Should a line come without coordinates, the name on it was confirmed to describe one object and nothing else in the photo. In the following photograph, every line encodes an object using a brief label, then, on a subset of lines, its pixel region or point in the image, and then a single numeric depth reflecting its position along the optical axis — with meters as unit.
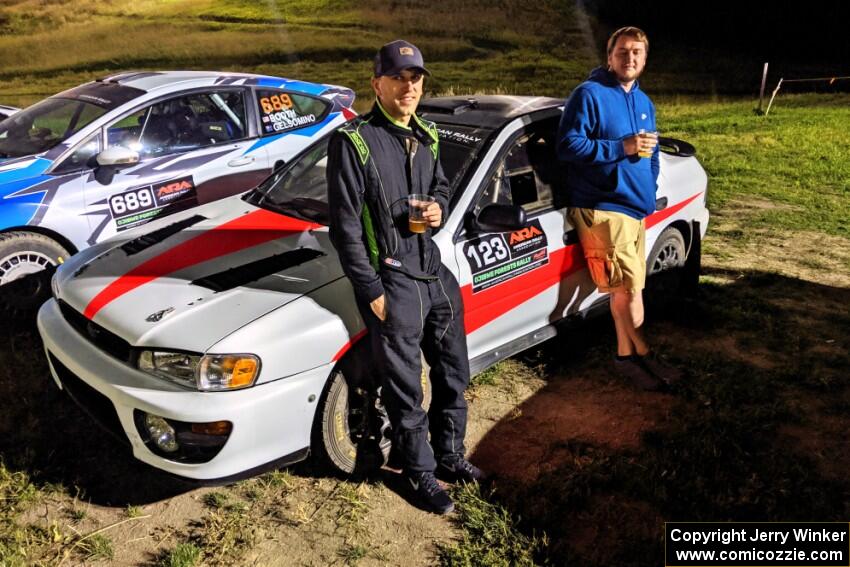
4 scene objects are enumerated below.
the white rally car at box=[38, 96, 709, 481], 2.58
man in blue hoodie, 3.31
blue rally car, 4.41
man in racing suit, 2.45
